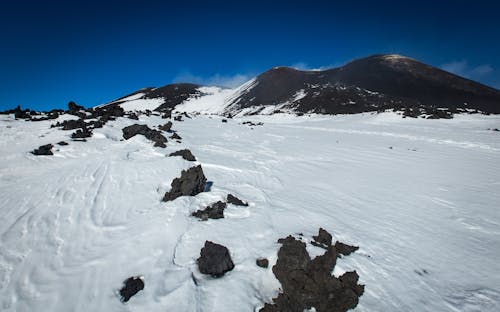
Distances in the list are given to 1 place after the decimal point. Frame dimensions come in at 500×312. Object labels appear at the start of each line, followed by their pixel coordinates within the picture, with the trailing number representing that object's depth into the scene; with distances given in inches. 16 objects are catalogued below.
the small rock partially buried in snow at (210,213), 237.5
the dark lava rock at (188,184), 269.6
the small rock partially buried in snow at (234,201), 268.5
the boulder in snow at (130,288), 153.9
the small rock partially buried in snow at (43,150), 370.3
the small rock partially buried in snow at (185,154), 389.9
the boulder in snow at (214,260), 170.1
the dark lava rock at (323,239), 203.9
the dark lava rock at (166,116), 910.1
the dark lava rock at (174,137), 552.4
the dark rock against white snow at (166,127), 620.7
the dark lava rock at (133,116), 745.4
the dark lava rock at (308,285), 147.1
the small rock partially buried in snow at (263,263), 179.2
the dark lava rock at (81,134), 455.8
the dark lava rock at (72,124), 504.0
